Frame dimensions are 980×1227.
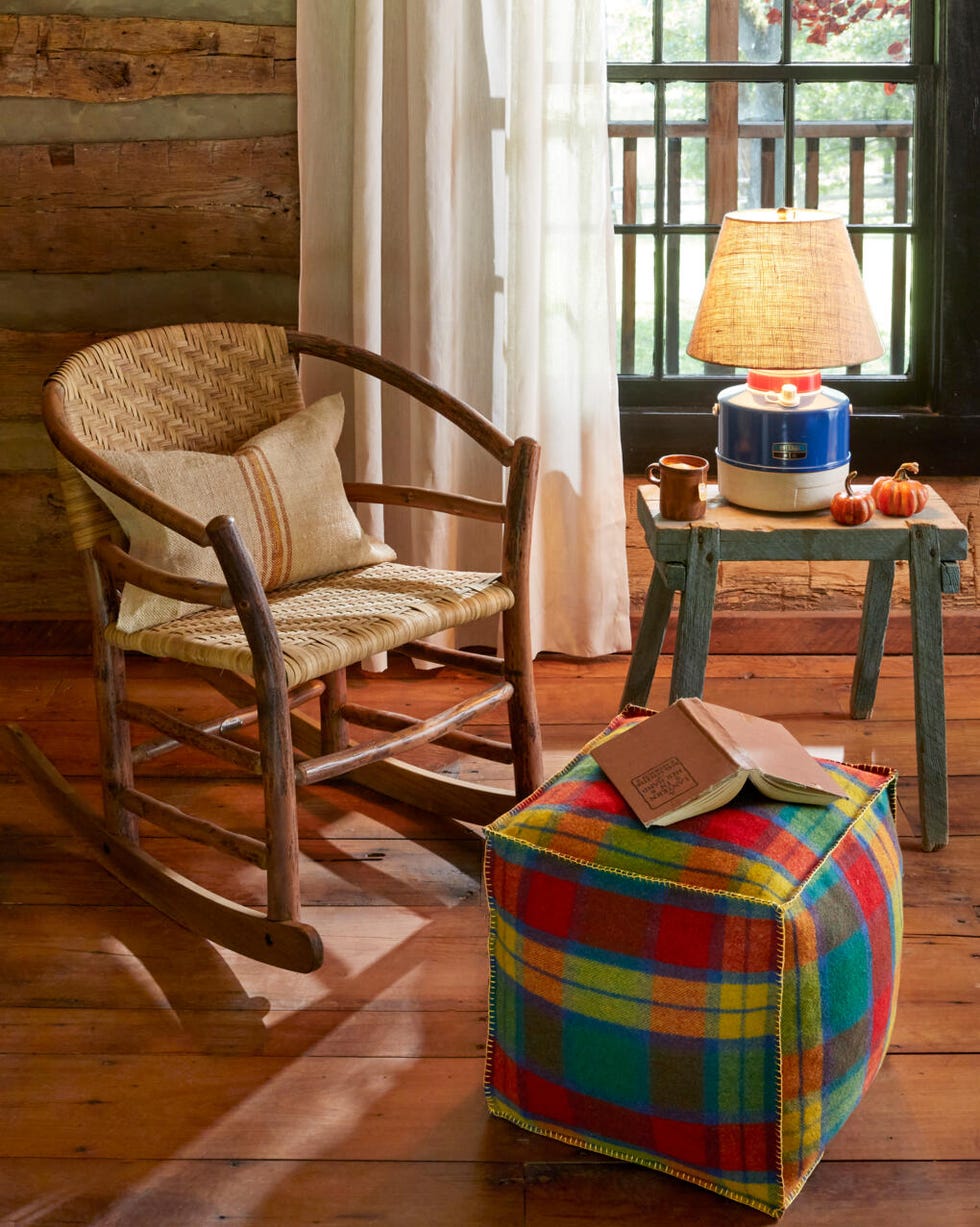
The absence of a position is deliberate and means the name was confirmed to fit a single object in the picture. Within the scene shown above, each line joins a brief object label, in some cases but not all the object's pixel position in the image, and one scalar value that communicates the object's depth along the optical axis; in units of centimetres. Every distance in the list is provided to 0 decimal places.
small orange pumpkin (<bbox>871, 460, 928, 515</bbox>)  225
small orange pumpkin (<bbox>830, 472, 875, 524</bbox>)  221
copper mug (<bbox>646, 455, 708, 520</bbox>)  225
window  294
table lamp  218
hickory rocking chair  193
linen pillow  208
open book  152
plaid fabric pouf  144
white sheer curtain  273
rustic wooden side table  221
